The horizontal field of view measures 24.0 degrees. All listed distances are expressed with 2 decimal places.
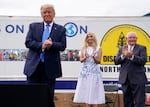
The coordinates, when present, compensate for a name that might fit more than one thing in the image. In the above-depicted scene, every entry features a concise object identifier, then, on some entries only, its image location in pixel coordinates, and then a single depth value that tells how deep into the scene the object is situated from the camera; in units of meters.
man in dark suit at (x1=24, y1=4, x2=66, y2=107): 4.04
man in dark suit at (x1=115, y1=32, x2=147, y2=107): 5.91
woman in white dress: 6.61
